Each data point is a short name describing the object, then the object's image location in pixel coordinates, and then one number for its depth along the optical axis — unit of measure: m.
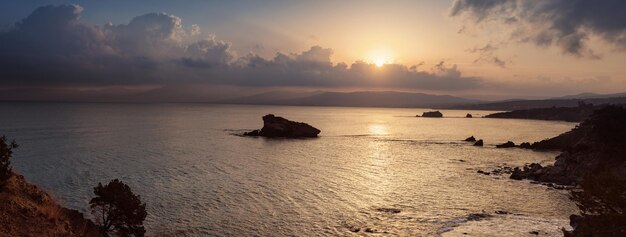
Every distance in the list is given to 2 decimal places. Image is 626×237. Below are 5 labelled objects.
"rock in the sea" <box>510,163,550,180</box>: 63.28
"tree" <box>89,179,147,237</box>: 30.97
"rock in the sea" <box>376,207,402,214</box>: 44.61
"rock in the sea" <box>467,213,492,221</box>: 41.50
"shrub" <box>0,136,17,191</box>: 30.05
